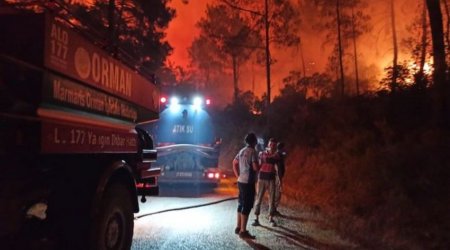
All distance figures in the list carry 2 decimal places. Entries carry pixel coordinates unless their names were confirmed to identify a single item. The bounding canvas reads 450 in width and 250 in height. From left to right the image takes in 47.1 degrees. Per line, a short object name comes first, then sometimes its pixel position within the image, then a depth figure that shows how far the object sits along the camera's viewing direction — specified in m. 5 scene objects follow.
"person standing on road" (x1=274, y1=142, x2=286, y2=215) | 11.51
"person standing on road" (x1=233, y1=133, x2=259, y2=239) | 9.05
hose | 11.03
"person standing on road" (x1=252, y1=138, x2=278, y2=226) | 10.37
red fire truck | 4.03
